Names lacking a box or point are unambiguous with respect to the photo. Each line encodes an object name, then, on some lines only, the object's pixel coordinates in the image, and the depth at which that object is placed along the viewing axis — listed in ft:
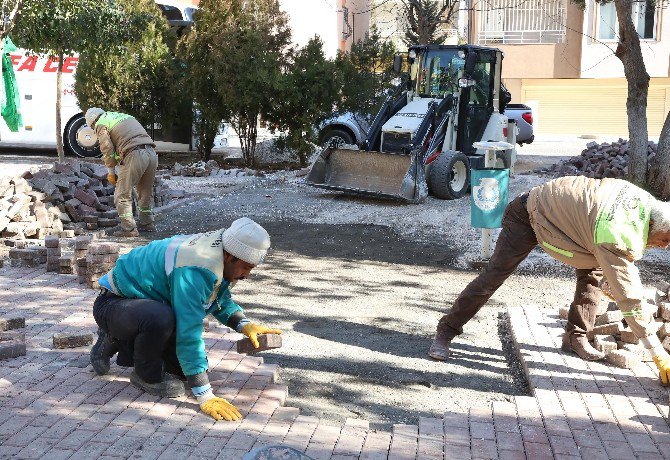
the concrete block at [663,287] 21.07
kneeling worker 13.17
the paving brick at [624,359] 16.61
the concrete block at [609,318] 18.47
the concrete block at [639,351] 17.22
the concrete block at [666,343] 17.07
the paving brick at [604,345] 17.40
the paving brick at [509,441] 12.91
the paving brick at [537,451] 12.59
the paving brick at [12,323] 17.94
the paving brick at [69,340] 17.06
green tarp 47.24
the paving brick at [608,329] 18.12
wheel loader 39.27
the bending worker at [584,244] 14.55
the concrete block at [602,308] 17.67
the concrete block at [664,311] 19.17
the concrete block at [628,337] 17.90
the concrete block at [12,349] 16.37
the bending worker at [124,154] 30.63
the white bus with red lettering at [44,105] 56.85
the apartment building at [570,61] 90.38
